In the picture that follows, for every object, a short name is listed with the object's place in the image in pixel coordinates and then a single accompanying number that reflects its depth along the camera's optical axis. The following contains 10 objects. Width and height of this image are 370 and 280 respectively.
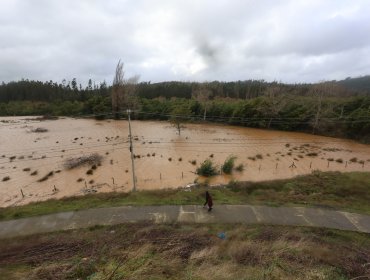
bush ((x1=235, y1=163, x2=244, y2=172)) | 24.39
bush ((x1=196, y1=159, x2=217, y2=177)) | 22.95
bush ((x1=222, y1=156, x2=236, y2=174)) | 23.47
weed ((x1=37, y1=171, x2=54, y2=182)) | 22.97
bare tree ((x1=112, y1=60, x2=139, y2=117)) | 63.34
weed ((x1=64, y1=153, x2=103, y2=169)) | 26.75
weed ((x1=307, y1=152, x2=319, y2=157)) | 30.11
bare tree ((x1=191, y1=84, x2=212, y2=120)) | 58.65
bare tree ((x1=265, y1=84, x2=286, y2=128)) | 47.89
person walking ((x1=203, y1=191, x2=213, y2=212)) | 13.52
